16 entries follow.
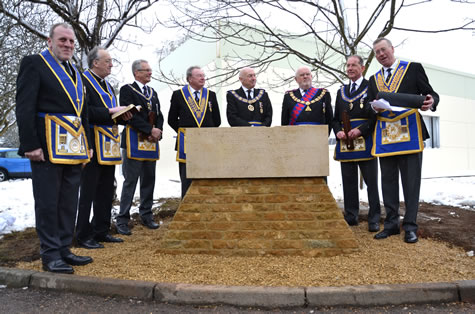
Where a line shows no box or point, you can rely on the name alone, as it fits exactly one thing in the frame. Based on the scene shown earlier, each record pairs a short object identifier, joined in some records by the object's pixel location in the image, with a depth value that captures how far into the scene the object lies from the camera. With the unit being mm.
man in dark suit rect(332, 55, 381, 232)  4953
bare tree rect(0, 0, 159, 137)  6547
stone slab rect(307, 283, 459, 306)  2908
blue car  18047
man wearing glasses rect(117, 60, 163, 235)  5199
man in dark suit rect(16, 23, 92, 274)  3457
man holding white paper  4477
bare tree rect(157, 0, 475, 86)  7213
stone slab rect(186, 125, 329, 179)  4016
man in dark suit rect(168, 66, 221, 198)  5438
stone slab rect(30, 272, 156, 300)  3105
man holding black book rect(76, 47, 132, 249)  4465
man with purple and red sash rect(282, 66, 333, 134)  5156
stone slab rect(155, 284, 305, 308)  2912
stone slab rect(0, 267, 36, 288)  3418
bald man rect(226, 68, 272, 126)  5164
